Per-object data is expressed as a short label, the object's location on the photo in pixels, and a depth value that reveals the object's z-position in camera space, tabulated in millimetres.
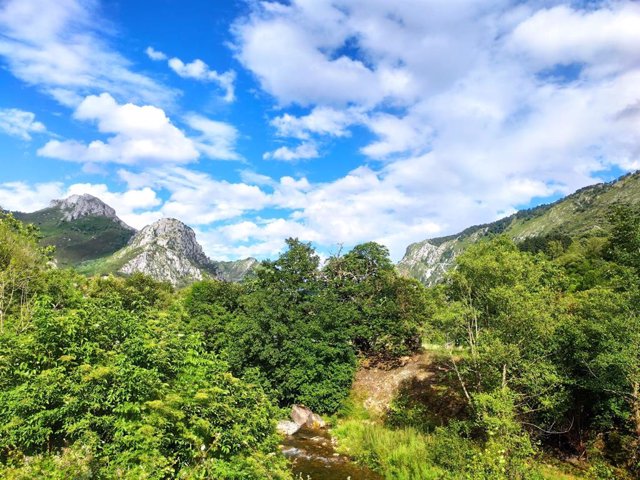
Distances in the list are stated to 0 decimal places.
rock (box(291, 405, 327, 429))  39562
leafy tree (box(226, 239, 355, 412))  41250
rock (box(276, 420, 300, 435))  37344
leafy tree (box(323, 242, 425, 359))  47531
